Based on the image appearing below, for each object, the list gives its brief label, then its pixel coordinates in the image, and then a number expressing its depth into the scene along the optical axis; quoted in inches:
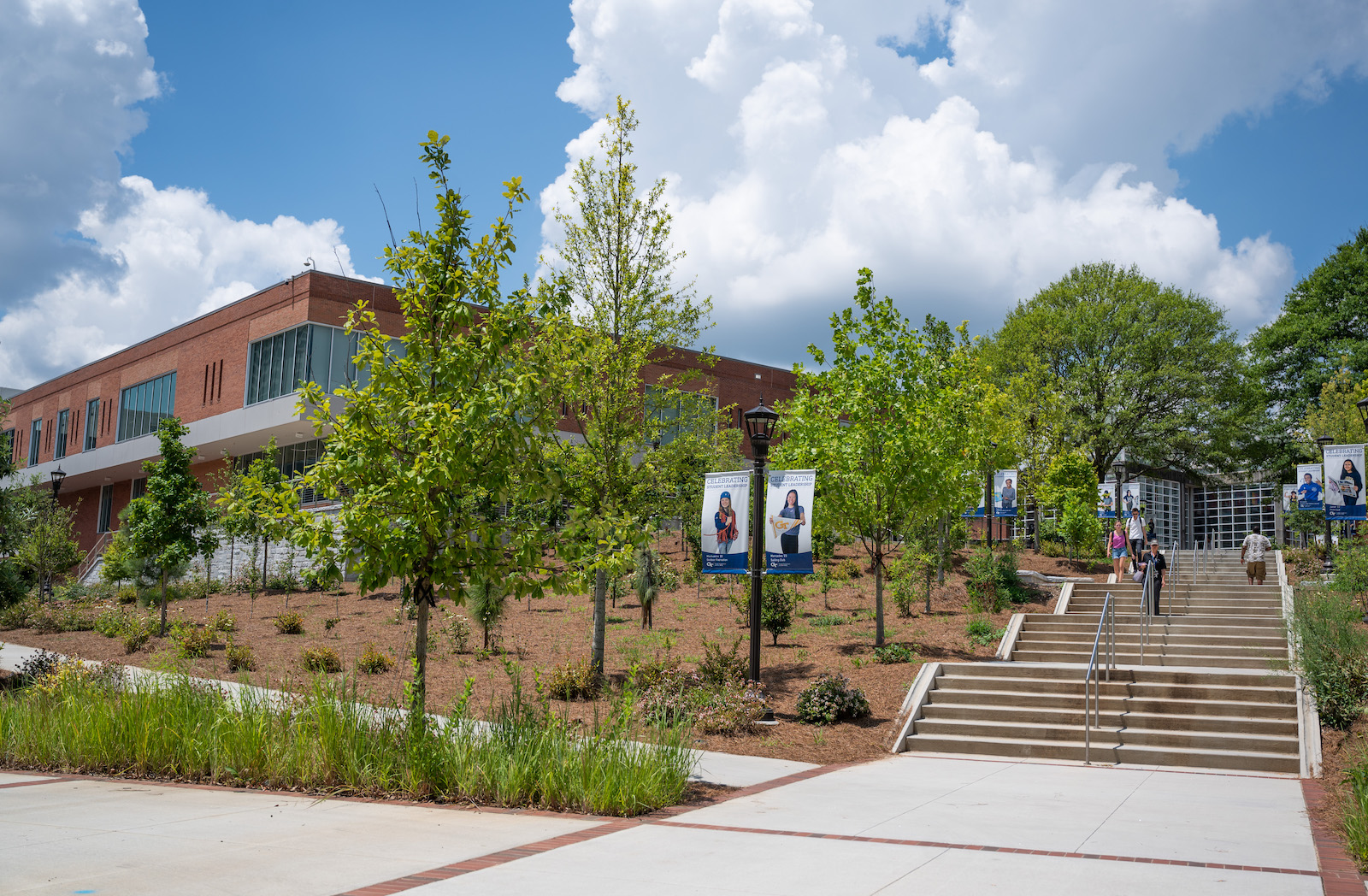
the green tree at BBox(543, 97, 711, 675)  600.4
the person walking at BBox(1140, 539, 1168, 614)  724.0
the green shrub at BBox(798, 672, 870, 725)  510.9
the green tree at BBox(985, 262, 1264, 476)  1625.2
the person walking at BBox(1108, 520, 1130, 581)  892.0
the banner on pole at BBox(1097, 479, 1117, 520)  1299.2
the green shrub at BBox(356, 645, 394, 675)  613.6
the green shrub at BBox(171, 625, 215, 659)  659.4
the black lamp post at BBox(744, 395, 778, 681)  523.5
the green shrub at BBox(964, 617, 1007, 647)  681.0
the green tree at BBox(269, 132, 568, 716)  336.2
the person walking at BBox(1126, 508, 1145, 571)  882.1
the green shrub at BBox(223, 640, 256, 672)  635.5
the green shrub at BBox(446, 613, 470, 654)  691.4
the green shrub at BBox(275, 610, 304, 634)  807.1
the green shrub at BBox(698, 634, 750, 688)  533.0
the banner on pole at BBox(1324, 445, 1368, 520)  813.9
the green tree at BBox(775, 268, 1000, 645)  668.1
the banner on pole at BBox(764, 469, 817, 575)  577.3
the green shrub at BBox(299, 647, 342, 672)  606.9
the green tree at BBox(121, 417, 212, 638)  881.5
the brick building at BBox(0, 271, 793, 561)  1437.0
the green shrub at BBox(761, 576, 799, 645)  685.3
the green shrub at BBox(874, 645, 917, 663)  626.2
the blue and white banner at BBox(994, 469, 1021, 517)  1115.9
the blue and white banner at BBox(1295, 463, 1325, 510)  940.0
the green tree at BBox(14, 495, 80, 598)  1222.9
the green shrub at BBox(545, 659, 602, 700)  546.6
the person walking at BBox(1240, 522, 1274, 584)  852.6
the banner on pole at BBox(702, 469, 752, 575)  549.0
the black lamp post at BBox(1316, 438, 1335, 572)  871.4
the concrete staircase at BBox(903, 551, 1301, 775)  464.1
